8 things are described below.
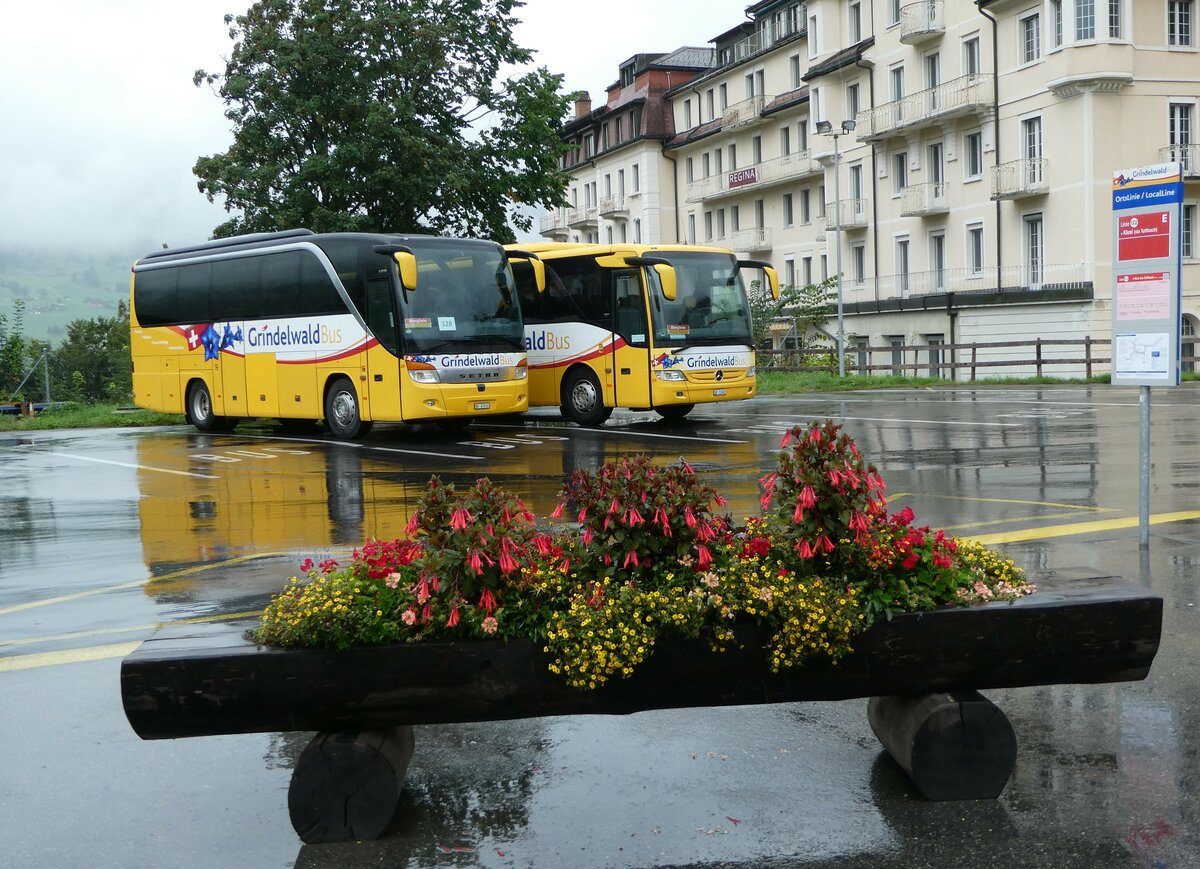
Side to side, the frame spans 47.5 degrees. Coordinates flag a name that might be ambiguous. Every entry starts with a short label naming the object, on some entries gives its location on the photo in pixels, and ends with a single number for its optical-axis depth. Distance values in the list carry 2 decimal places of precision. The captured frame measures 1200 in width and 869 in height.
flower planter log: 4.41
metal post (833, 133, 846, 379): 42.38
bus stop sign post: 8.70
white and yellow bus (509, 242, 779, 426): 24.86
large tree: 38.62
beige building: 42.25
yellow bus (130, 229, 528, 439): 22.95
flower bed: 4.46
